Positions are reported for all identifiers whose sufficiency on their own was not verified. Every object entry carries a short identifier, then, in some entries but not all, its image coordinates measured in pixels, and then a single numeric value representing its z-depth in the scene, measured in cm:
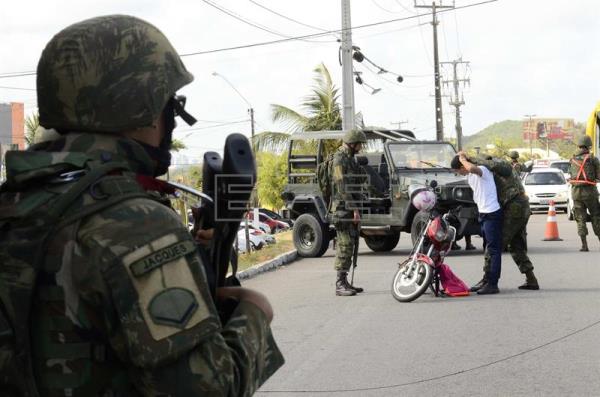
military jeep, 1483
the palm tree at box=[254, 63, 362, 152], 3048
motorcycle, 959
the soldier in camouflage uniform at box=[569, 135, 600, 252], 1487
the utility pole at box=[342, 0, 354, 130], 2262
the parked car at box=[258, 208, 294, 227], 4057
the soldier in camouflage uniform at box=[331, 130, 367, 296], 1004
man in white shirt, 1001
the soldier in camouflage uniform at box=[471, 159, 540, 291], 1016
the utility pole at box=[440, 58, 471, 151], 6487
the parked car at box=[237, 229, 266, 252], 2011
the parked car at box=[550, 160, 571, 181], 3996
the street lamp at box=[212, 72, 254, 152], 5050
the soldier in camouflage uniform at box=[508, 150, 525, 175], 1826
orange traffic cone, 1809
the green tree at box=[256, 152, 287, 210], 4806
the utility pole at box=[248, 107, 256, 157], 5050
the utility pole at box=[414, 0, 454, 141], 4678
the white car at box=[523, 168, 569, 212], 3050
